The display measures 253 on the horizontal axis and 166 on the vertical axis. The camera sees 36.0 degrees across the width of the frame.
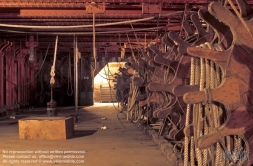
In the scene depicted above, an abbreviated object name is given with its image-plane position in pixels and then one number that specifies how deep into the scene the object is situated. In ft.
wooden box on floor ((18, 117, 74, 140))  29.35
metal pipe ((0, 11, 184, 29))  32.03
